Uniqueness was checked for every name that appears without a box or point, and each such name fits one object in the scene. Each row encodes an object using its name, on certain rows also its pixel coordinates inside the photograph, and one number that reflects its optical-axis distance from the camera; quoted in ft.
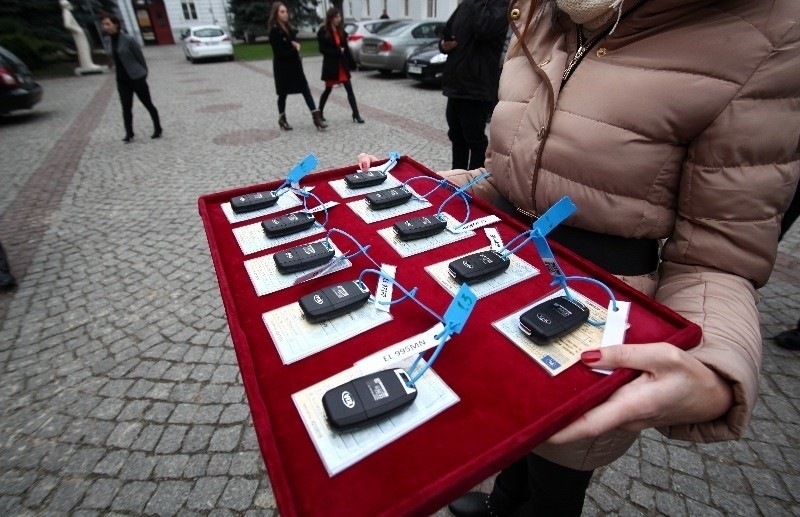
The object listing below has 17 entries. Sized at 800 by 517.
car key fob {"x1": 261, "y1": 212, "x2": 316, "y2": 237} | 3.70
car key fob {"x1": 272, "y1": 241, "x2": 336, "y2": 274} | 3.18
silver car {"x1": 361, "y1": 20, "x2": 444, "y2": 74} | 35.01
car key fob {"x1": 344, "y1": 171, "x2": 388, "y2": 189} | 4.59
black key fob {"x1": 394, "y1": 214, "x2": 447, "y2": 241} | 3.56
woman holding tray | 2.32
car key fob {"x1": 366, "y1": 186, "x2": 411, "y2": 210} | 4.12
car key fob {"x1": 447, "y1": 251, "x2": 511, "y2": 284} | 2.99
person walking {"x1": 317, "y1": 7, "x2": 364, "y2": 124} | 21.43
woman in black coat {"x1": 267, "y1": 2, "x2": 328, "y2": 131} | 20.56
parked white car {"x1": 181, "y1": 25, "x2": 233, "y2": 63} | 55.57
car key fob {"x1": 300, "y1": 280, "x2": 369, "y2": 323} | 2.66
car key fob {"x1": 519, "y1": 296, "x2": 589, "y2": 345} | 2.46
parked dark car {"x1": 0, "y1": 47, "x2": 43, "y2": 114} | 23.91
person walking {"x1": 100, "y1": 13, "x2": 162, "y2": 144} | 19.56
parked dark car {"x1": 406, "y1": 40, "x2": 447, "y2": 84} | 30.66
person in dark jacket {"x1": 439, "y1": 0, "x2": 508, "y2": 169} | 11.44
